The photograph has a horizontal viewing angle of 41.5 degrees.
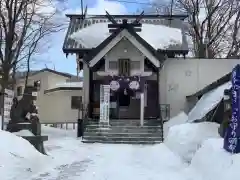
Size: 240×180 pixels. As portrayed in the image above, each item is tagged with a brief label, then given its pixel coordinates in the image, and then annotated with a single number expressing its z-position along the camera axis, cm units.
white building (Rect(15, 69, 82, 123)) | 3137
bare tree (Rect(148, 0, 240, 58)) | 2869
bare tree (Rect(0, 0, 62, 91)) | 2025
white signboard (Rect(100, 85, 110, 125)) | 1787
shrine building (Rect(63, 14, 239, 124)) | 1911
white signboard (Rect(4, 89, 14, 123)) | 1214
